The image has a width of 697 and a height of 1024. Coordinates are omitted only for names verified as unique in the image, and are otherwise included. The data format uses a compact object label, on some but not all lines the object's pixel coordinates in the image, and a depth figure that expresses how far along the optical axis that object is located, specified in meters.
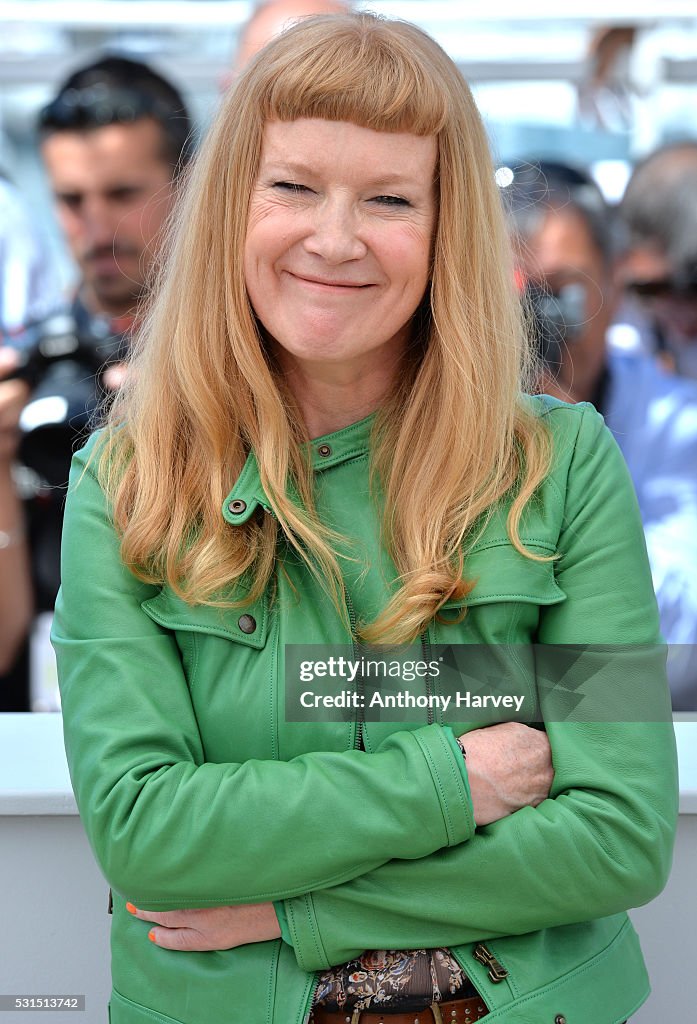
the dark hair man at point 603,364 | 5.91
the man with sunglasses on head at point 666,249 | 6.31
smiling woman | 2.21
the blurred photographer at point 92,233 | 5.79
